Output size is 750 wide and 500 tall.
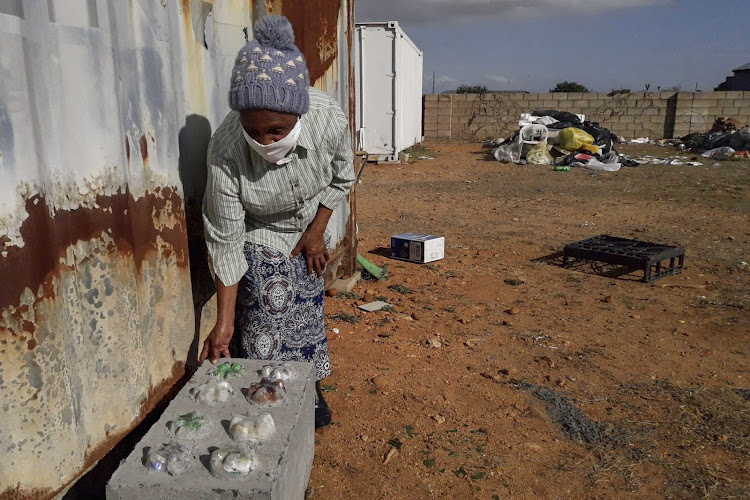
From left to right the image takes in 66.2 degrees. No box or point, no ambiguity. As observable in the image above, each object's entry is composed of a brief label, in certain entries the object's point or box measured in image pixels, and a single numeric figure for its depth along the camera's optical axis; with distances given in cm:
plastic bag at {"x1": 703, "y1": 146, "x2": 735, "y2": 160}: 1387
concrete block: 154
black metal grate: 488
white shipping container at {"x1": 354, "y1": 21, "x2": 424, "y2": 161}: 1214
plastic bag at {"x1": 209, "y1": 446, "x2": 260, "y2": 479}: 158
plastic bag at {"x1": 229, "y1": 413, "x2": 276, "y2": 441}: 173
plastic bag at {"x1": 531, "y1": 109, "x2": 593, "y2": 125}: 1617
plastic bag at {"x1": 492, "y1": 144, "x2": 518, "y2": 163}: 1374
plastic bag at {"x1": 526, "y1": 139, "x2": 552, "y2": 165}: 1324
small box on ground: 533
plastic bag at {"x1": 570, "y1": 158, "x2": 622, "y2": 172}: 1214
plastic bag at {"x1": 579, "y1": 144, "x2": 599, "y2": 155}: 1334
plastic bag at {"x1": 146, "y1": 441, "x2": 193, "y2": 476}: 158
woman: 191
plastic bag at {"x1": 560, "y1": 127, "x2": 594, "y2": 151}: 1351
